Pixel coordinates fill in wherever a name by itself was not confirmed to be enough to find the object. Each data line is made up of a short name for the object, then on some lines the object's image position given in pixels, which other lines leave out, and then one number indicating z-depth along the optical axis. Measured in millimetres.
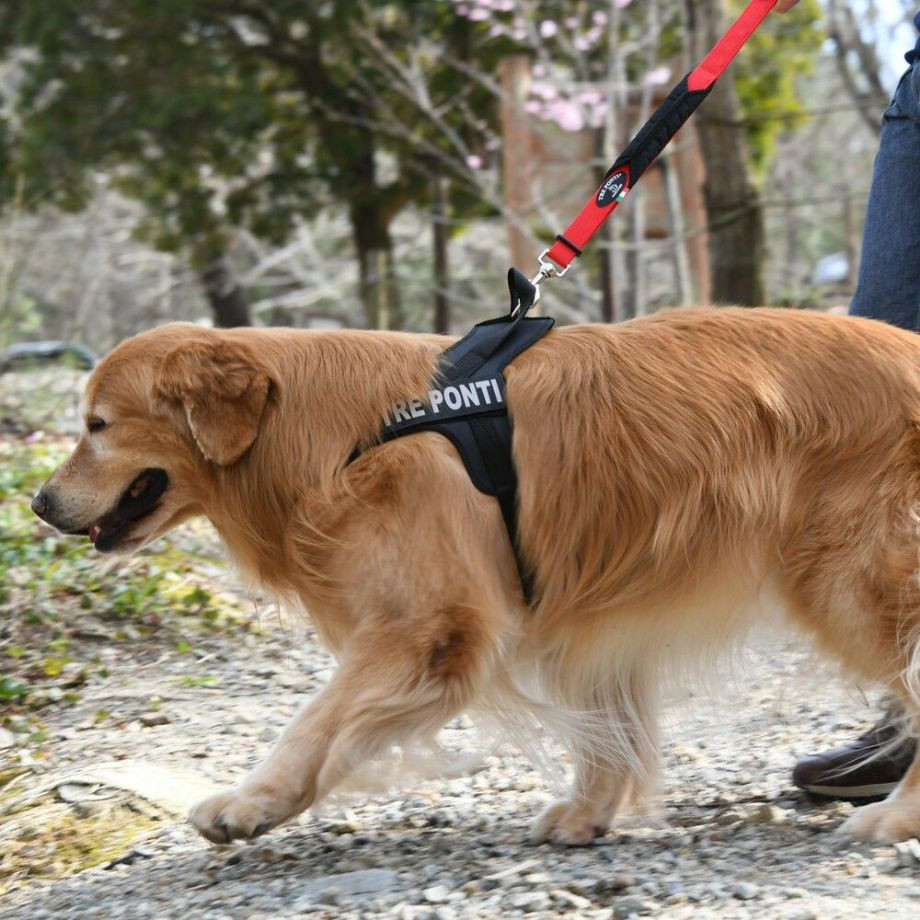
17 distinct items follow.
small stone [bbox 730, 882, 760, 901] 2877
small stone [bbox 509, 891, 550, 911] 2883
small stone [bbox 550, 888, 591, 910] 2885
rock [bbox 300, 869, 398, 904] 3018
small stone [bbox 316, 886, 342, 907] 2971
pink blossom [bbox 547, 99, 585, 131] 11547
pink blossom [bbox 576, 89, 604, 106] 11164
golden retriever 3230
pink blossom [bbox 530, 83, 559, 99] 11586
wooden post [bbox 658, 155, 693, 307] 11043
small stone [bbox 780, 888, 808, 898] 2857
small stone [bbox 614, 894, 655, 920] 2826
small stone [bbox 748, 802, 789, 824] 3508
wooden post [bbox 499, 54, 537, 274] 11641
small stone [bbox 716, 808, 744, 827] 3533
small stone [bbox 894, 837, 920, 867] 3072
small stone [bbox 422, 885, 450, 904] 2941
